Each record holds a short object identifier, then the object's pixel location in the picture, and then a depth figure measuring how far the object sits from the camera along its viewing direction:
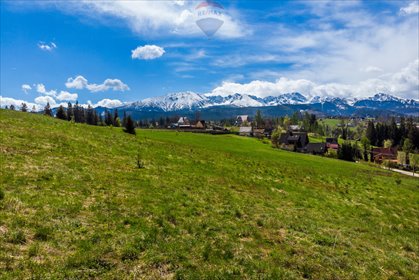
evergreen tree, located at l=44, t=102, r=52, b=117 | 174.04
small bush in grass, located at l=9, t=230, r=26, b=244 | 11.15
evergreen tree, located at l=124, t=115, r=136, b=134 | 73.88
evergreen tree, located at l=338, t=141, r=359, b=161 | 134.75
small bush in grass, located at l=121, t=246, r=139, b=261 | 11.60
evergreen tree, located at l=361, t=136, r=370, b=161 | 161.50
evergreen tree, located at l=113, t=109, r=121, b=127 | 155.10
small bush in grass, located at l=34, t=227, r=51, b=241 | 11.76
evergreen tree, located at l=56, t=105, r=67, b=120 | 141.38
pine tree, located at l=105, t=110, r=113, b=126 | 185.68
